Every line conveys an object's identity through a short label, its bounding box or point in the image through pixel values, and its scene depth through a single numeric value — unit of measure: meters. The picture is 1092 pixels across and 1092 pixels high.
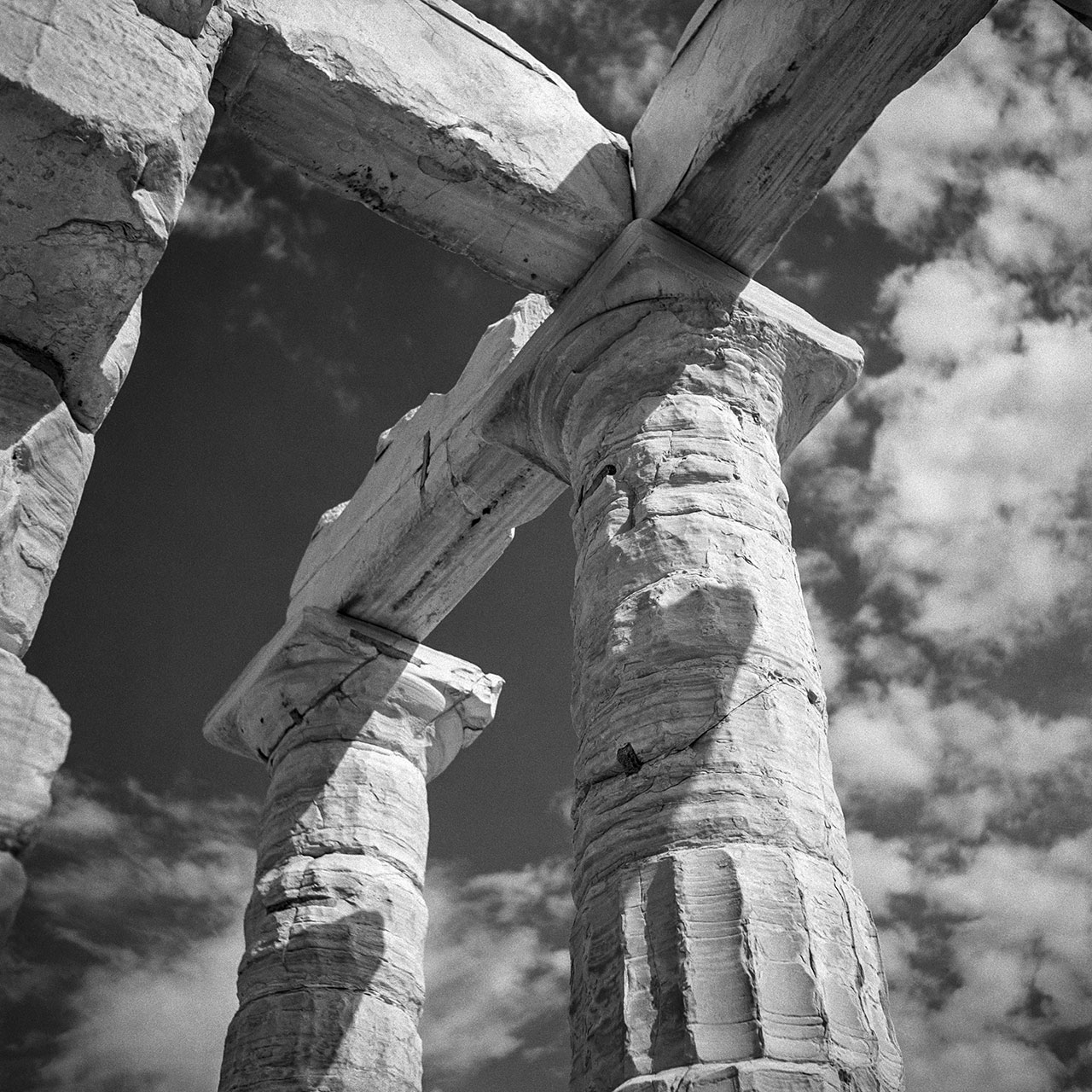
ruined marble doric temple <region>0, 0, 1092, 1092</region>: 4.34
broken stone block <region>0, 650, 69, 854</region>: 3.42
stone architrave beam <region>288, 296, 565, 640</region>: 8.75
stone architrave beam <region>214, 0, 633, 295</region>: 6.43
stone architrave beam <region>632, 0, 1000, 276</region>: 6.15
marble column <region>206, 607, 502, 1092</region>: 7.92
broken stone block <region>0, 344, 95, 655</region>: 3.94
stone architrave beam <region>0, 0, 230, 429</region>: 4.26
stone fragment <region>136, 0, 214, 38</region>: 5.00
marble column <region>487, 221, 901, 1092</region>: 4.42
